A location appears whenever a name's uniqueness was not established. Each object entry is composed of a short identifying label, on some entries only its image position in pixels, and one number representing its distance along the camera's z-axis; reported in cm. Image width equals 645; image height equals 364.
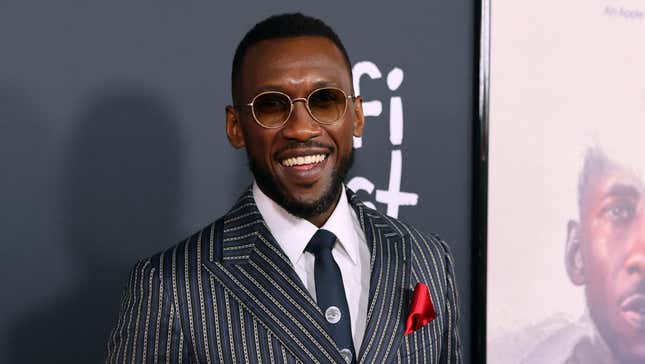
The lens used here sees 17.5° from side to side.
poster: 312
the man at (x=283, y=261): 251
